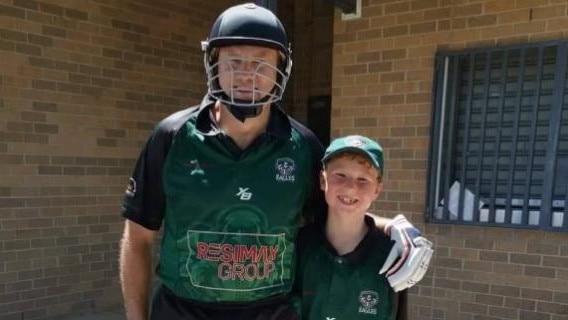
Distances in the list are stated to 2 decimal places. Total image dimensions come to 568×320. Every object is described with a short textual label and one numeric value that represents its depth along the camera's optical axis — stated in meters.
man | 1.64
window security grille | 3.77
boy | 1.82
